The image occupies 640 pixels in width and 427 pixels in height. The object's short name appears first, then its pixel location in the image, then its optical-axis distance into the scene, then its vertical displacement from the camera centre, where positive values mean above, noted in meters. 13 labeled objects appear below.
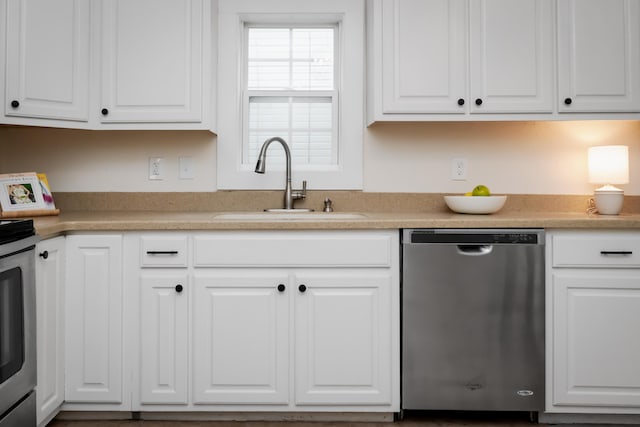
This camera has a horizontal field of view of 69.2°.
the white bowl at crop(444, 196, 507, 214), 2.19 +0.06
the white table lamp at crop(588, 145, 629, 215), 2.26 +0.24
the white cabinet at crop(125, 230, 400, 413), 1.94 -0.40
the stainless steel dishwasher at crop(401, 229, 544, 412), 1.94 -0.41
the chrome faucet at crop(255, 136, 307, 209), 2.37 +0.23
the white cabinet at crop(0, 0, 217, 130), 2.22 +0.72
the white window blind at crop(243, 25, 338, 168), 2.63 +0.71
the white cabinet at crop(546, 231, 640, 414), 1.95 -0.39
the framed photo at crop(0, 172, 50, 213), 2.13 +0.10
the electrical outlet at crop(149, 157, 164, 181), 2.58 +0.24
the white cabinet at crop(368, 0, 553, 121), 2.22 +0.76
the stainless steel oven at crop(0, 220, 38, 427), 1.42 -0.35
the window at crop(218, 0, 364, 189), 2.53 +0.70
